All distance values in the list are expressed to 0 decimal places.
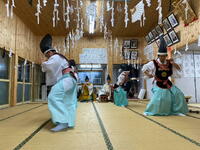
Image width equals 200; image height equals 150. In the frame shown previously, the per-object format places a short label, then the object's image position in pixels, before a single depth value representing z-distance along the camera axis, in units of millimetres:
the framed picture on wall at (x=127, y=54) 7384
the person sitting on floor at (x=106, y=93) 5891
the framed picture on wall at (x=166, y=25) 5206
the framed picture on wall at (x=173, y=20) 4893
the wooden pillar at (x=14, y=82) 4933
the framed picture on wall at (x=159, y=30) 5769
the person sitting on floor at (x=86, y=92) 6086
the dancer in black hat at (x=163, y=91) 2727
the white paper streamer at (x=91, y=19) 4084
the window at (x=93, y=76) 8077
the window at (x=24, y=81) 5506
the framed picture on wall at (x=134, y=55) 7402
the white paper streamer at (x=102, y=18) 4906
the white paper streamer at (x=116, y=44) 7472
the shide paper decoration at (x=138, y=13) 3790
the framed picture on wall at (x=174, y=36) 4950
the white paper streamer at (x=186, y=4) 3905
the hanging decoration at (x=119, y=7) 4695
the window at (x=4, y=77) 4366
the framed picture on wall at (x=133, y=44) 7489
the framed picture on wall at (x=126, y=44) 7483
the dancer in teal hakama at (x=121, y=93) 4376
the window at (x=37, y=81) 6790
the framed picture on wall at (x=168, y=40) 5250
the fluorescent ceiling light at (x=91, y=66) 7978
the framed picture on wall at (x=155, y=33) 6107
